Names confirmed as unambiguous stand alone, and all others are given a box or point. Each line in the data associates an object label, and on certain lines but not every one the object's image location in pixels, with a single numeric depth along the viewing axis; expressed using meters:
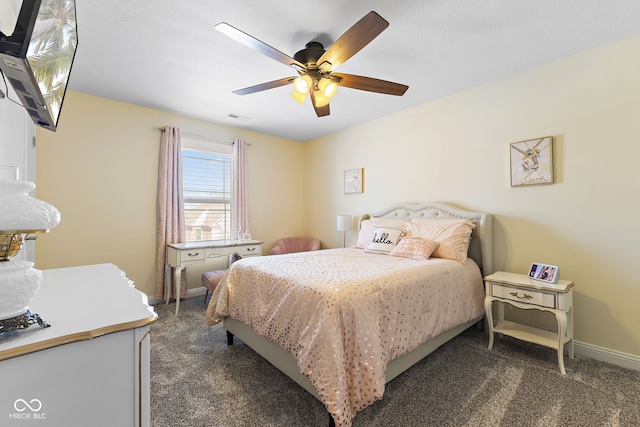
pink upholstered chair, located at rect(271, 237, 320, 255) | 4.62
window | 3.98
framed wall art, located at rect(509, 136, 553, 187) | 2.50
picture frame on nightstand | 2.22
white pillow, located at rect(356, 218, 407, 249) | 3.34
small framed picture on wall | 4.15
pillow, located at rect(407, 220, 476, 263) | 2.64
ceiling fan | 1.64
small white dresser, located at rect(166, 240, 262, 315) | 3.30
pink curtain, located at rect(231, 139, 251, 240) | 4.27
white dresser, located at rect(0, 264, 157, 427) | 0.65
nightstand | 2.08
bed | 1.49
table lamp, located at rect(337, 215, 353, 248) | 4.03
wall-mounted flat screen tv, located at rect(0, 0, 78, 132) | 0.85
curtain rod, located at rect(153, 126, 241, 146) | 3.62
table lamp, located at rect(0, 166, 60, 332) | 0.68
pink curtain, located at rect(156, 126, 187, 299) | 3.59
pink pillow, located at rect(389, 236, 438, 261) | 2.62
